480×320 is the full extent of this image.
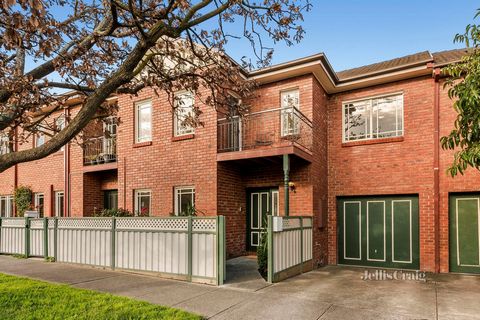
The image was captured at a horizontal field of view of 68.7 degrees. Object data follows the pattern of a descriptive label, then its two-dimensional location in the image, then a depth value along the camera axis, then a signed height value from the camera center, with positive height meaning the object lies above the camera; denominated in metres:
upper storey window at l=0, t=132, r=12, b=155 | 8.12 +0.90
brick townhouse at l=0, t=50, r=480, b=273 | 9.24 +0.35
